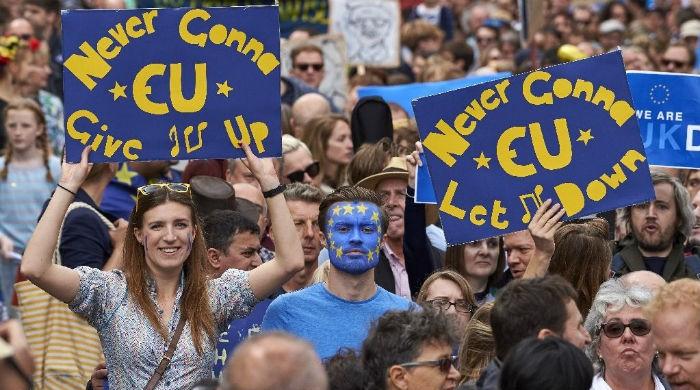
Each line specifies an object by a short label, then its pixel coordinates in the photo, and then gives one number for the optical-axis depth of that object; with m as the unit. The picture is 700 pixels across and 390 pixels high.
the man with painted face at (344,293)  14.99
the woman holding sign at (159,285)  14.33
